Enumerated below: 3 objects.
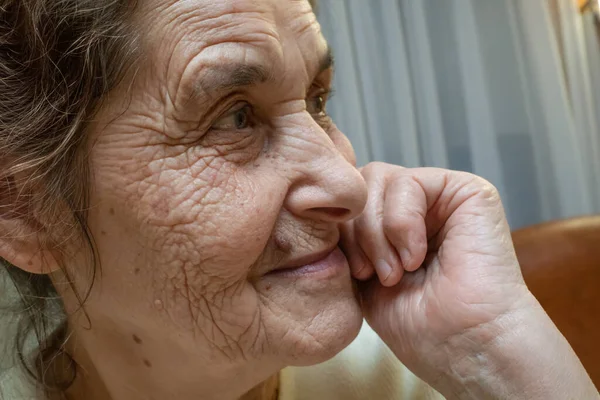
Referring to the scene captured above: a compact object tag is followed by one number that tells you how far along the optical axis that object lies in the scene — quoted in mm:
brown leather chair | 561
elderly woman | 320
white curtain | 670
